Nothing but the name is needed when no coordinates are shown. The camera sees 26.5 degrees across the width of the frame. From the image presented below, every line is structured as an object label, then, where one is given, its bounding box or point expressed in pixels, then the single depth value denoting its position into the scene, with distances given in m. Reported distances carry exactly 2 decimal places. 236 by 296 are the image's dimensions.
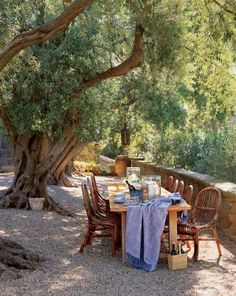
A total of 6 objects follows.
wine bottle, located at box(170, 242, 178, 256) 5.63
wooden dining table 5.79
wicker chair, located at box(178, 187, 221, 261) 6.09
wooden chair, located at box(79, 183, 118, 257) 6.30
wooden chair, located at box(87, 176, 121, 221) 6.94
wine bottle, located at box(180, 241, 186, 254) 5.85
